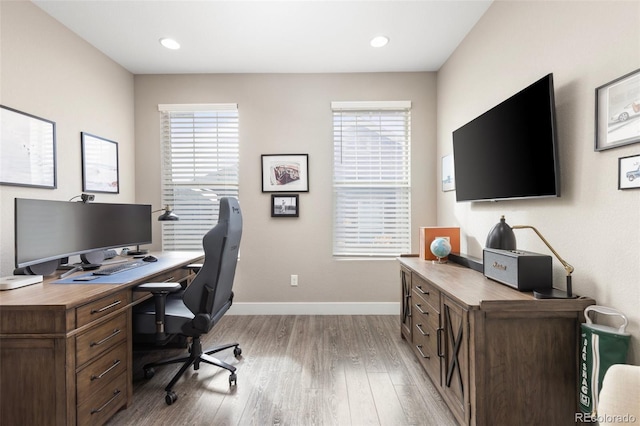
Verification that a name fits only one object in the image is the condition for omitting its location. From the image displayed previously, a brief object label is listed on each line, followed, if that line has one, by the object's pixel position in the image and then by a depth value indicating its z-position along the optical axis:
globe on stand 2.46
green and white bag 1.22
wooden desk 1.41
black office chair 1.88
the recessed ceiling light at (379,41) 2.75
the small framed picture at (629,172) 1.23
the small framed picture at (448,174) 3.01
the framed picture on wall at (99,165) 2.74
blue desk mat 1.82
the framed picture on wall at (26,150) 2.03
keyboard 2.05
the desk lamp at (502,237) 1.84
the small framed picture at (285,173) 3.43
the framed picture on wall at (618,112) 1.25
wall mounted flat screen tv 1.61
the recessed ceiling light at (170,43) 2.77
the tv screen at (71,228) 1.76
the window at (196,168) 3.48
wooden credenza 1.41
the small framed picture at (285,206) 3.45
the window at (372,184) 3.47
